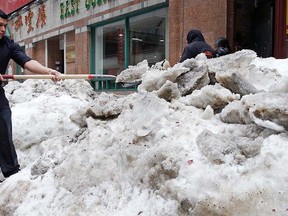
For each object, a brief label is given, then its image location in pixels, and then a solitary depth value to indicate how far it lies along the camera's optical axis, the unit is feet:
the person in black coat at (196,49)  20.38
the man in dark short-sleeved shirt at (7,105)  13.28
